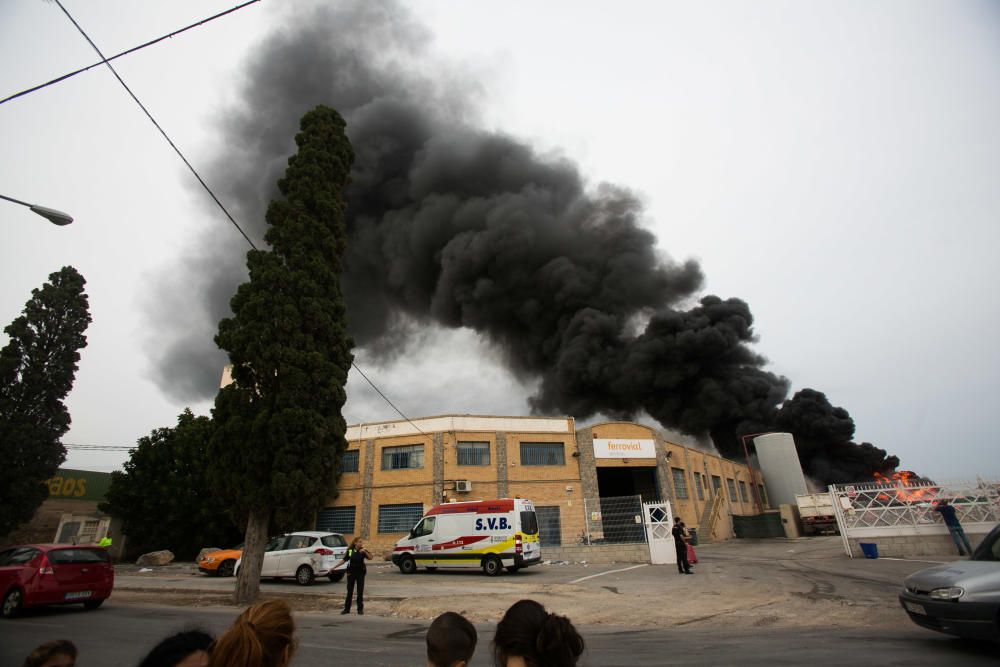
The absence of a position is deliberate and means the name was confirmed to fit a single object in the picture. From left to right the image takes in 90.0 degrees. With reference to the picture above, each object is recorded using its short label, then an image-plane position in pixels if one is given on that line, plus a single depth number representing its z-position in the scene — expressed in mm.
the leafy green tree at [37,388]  21156
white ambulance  15906
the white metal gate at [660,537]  17359
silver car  4891
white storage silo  38469
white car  14797
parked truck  29719
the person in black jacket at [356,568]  9727
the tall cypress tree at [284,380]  11844
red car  8695
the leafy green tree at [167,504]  26141
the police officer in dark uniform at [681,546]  13961
